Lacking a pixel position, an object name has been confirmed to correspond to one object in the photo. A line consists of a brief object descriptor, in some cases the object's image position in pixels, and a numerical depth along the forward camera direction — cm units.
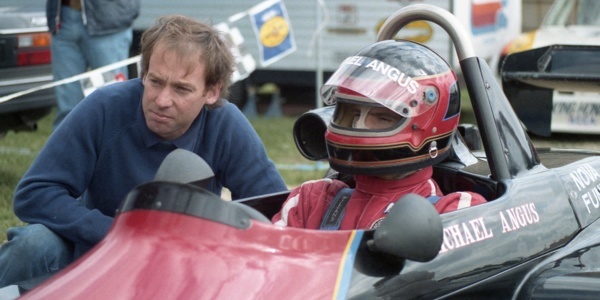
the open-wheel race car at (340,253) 448
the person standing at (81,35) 1263
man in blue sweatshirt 595
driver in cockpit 550
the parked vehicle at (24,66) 1241
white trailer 1925
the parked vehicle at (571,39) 1646
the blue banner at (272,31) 1549
